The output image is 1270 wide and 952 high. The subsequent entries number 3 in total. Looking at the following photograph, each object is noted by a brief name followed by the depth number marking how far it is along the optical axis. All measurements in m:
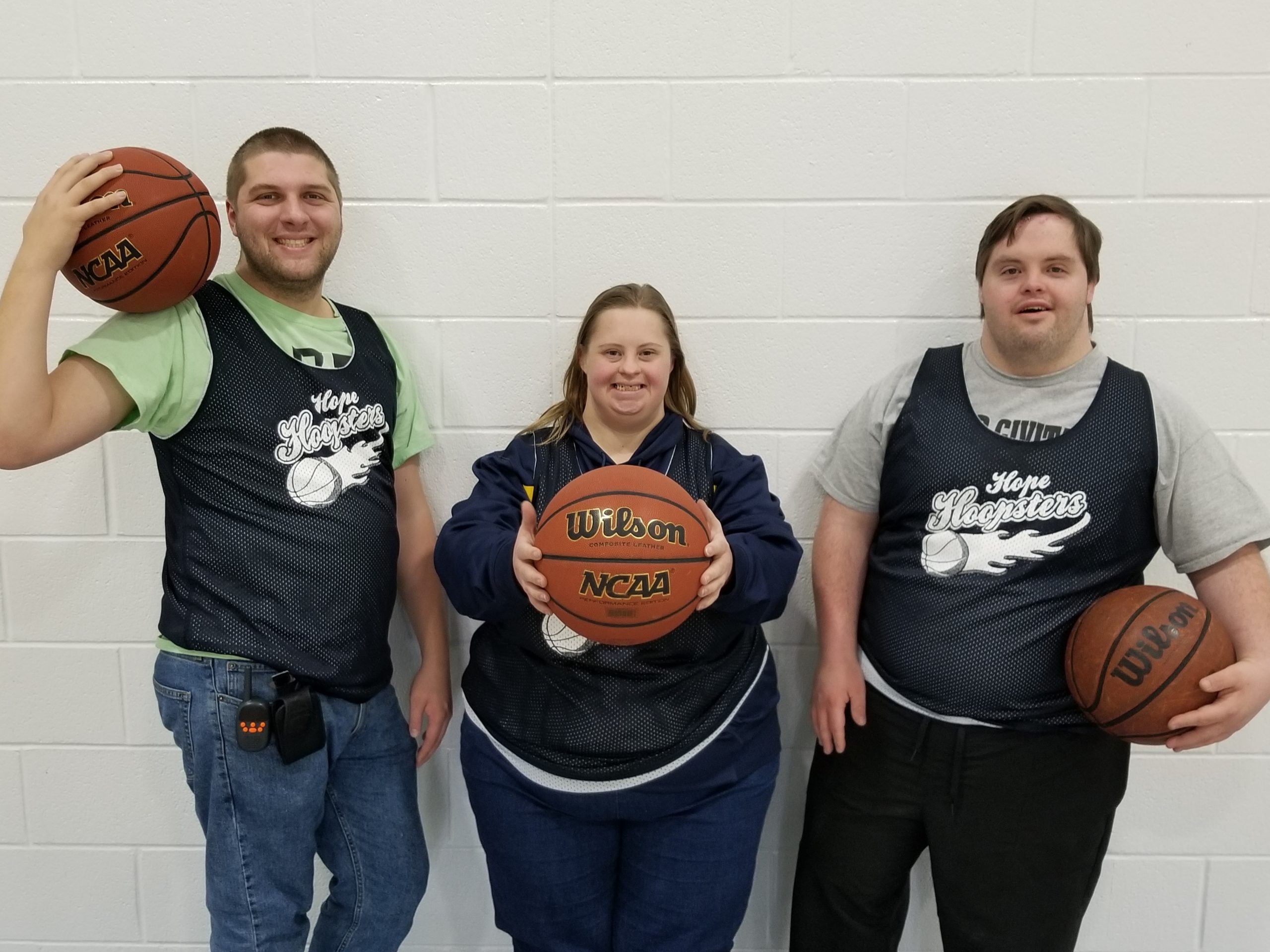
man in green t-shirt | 1.49
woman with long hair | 1.53
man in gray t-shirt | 1.57
